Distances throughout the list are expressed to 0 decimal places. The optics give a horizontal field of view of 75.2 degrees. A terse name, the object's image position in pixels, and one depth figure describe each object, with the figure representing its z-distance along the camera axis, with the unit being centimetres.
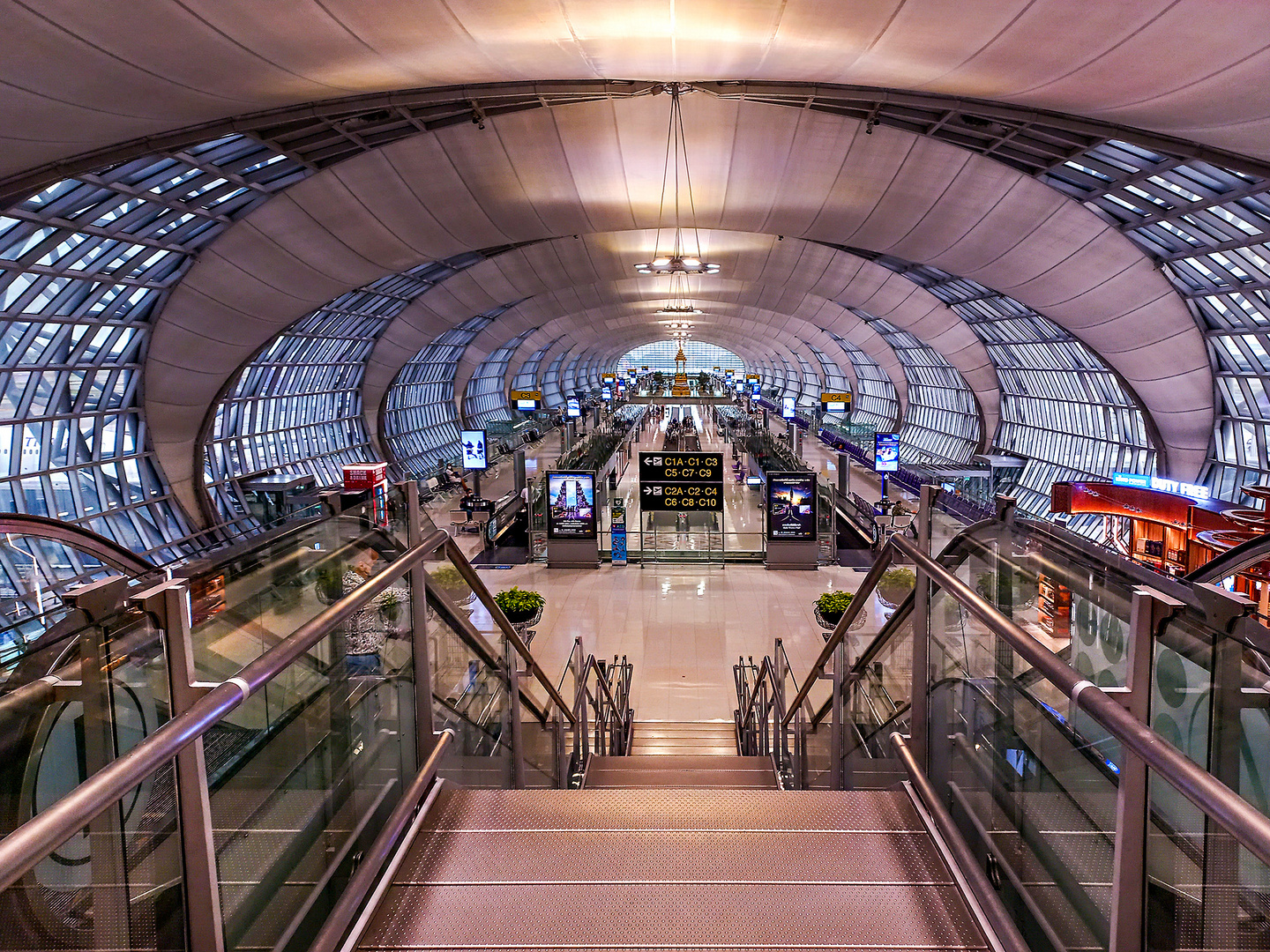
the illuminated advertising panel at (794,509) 2070
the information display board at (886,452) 3303
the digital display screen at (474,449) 3281
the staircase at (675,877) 264
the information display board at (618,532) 2127
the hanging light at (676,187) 1741
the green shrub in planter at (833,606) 1445
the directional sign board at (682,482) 2034
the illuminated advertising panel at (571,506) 2083
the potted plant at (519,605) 1413
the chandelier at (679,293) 4403
